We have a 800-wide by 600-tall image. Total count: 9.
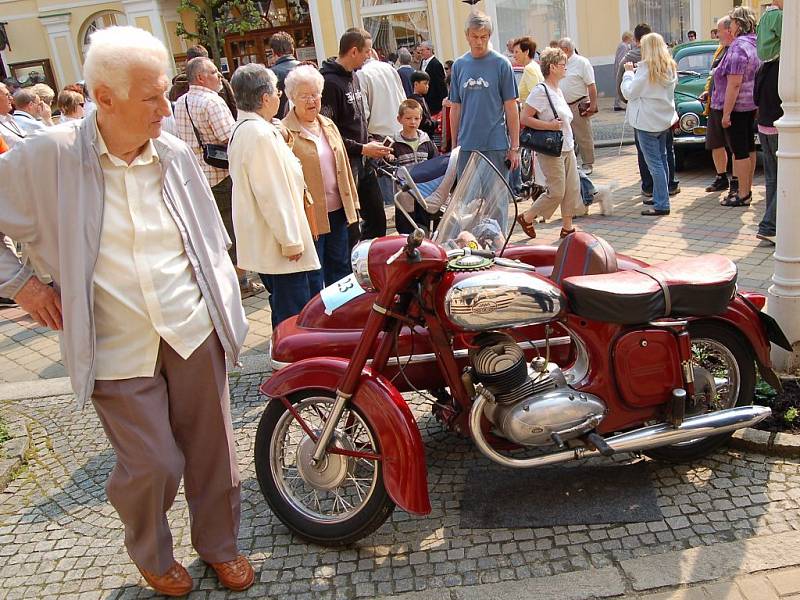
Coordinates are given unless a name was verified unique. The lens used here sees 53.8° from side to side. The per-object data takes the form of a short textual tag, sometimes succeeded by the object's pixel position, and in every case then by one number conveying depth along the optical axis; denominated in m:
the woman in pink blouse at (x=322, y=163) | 4.83
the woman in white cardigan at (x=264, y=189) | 4.33
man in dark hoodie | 6.43
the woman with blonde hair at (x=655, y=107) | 7.83
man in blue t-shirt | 6.88
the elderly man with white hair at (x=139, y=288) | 2.55
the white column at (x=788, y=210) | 3.88
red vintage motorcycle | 3.02
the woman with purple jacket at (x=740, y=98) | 7.41
